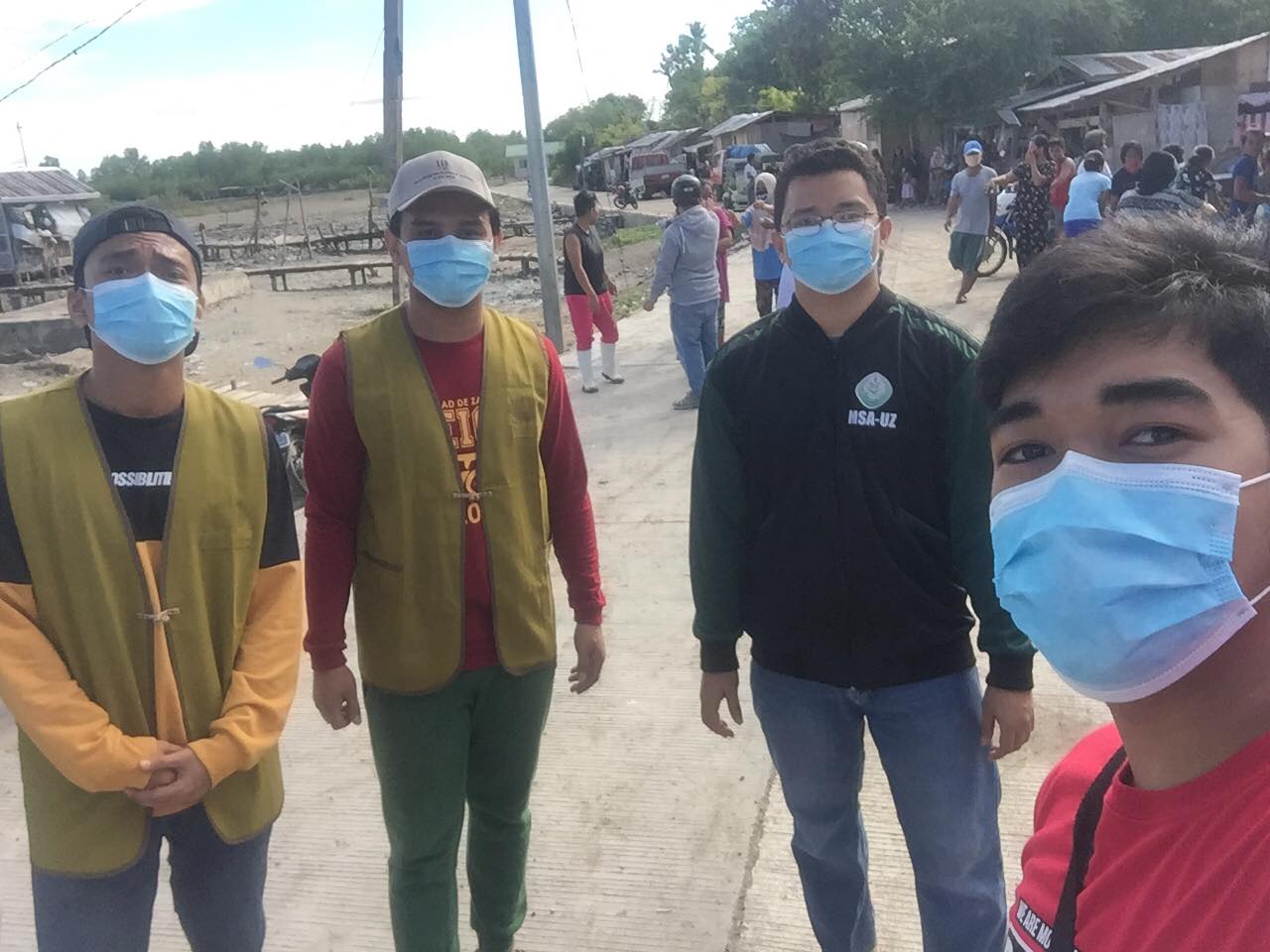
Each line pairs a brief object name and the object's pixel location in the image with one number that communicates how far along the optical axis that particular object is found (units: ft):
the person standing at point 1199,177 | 30.12
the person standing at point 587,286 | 28.32
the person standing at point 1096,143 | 32.50
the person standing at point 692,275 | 25.45
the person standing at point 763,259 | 28.26
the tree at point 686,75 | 217.77
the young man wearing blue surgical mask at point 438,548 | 7.16
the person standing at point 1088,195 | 30.66
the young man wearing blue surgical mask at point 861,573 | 6.63
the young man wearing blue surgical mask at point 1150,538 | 3.21
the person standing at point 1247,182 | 32.94
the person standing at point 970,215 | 34.60
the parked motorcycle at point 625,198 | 134.30
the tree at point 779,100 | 154.81
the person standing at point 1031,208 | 35.96
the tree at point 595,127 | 221.87
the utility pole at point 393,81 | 33.37
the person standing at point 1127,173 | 29.84
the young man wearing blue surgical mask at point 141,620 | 6.04
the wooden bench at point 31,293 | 77.51
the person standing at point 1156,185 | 24.36
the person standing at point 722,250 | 29.81
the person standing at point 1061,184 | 37.76
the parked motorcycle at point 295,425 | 20.92
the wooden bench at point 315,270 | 80.18
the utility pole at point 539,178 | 35.35
